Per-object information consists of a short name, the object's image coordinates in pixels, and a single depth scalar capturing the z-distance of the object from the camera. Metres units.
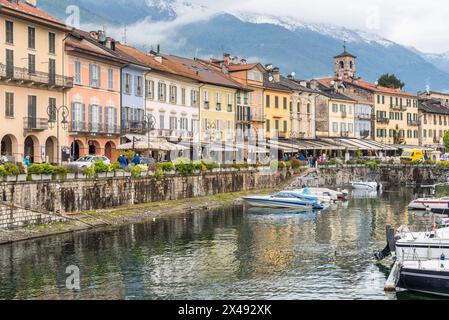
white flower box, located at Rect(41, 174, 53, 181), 37.81
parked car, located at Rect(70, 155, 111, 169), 43.51
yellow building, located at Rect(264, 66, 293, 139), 86.56
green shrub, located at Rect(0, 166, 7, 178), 34.69
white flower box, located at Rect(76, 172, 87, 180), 41.00
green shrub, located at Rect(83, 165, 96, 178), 41.62
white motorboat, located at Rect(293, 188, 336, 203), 55.25
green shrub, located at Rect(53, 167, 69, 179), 38.84
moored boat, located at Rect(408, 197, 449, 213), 51.06
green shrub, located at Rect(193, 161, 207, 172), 55.50
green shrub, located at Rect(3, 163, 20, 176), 35.09
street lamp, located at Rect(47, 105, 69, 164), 50.31
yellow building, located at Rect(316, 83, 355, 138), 98.00
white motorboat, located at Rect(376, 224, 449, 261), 25.02
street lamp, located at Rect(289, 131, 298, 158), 90.18
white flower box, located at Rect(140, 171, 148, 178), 47.86
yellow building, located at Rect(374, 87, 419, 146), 109.88
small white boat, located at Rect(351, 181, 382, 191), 77.06
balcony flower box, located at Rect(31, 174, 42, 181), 37.03
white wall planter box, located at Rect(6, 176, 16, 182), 35.00
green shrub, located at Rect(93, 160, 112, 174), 42.75
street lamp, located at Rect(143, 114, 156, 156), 62.04
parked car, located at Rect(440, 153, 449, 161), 105.80
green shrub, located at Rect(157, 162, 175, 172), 50.53
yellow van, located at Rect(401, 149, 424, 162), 95.34
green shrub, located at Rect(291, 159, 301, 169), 74.49
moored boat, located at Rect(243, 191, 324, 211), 54.19
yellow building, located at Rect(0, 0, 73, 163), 46.25
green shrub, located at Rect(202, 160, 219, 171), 57.53
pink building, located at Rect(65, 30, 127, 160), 52.97
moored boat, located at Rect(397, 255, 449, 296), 21.89
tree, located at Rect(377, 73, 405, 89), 142.00
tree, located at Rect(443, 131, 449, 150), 101.57
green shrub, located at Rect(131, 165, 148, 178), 46.66
